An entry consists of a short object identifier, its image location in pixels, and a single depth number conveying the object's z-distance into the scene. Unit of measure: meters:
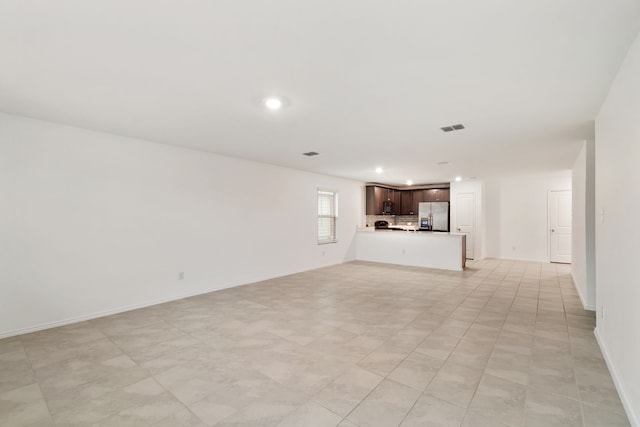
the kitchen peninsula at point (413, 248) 7.27
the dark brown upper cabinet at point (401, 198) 9.28
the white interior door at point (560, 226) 8.12
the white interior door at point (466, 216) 8.90
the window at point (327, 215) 7.85
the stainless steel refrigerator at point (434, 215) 9.40
